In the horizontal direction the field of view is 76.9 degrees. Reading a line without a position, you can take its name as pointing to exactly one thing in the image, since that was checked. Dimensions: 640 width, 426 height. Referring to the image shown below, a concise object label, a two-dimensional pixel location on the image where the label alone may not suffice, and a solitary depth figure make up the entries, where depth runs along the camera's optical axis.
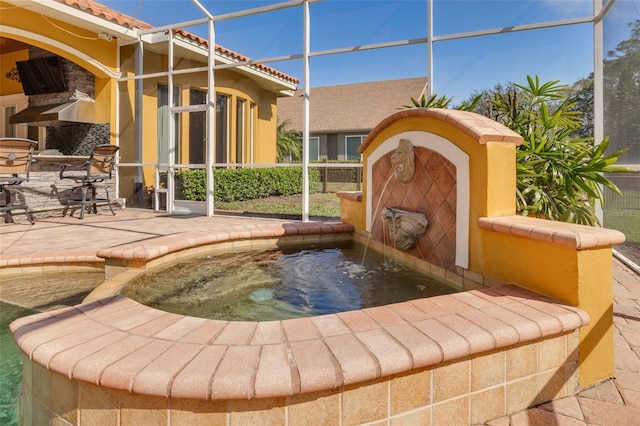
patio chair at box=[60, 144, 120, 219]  7.72
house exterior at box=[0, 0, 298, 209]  8.03
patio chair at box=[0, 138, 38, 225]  6.47
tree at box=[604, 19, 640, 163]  3.94
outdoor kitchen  8.09
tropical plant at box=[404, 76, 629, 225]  3.23
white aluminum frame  5.51
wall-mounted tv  9.17
